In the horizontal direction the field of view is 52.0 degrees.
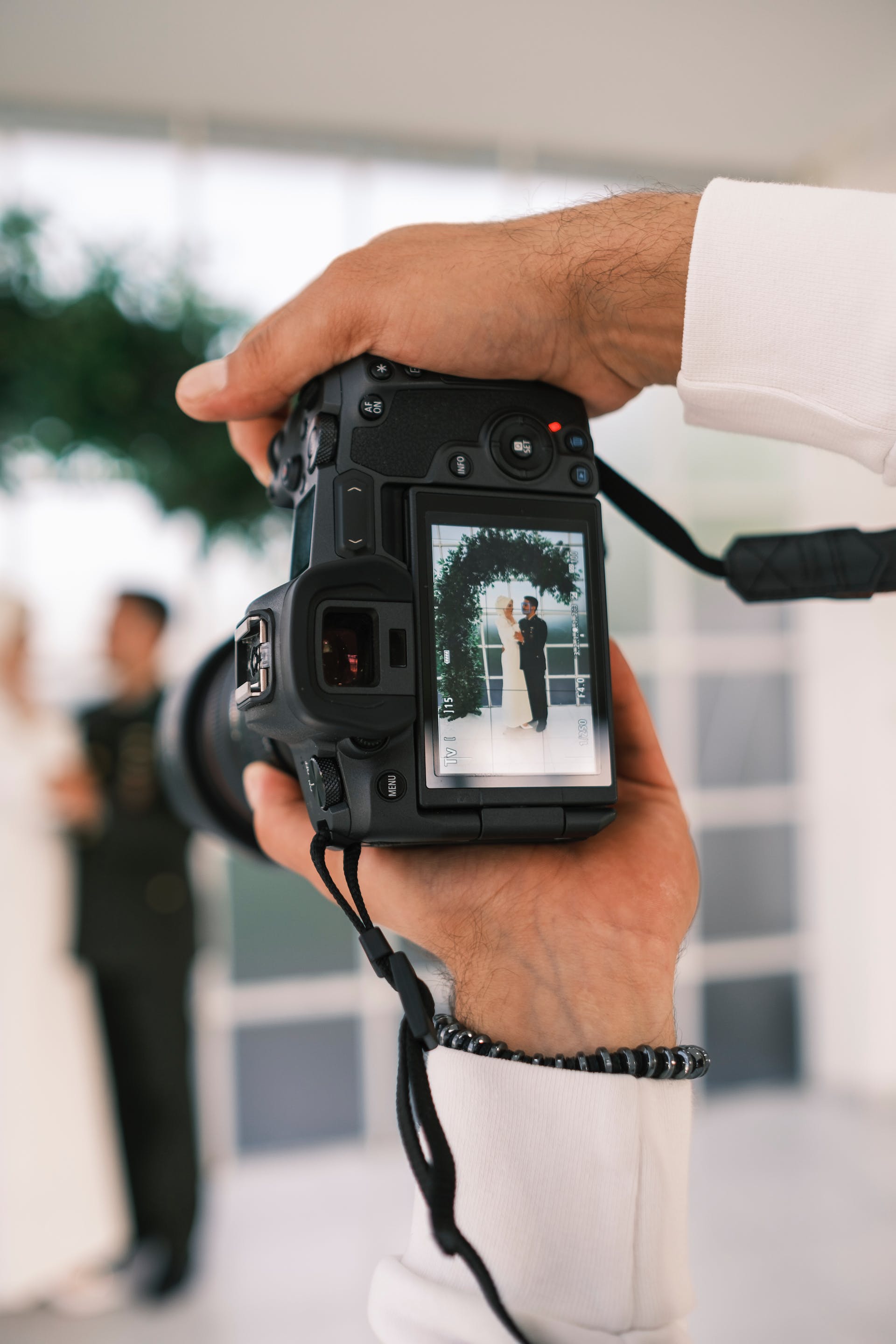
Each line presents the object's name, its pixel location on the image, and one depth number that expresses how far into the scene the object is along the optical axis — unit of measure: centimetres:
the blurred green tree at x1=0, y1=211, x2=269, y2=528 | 160
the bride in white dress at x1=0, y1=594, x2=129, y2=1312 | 176
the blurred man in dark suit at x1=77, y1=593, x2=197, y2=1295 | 178
